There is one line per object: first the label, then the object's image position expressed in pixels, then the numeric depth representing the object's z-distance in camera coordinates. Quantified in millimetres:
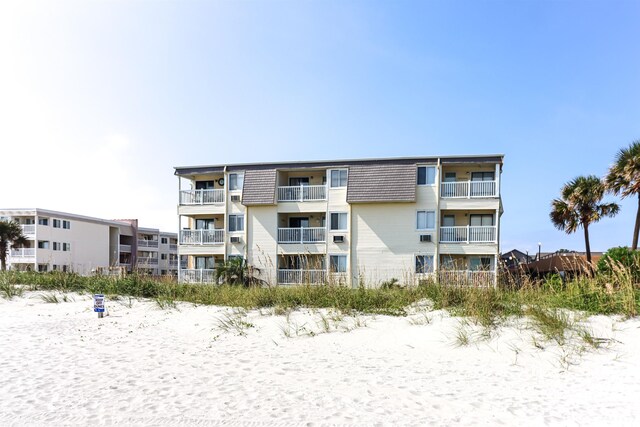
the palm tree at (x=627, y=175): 24172
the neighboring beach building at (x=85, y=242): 49094
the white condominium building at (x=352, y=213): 27672
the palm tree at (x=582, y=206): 29781
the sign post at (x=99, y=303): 11578
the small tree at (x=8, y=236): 38375
